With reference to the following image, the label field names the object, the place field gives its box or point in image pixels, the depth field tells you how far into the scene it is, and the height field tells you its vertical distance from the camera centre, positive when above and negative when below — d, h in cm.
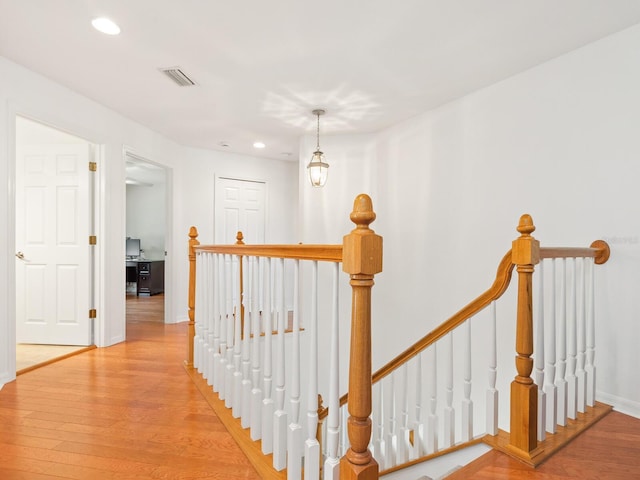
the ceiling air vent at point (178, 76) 289 +131
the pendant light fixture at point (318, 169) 374 +68
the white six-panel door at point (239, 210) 555 +40
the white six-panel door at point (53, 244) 368 -10
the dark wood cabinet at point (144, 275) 762 -84
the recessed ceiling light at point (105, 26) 227 +133
